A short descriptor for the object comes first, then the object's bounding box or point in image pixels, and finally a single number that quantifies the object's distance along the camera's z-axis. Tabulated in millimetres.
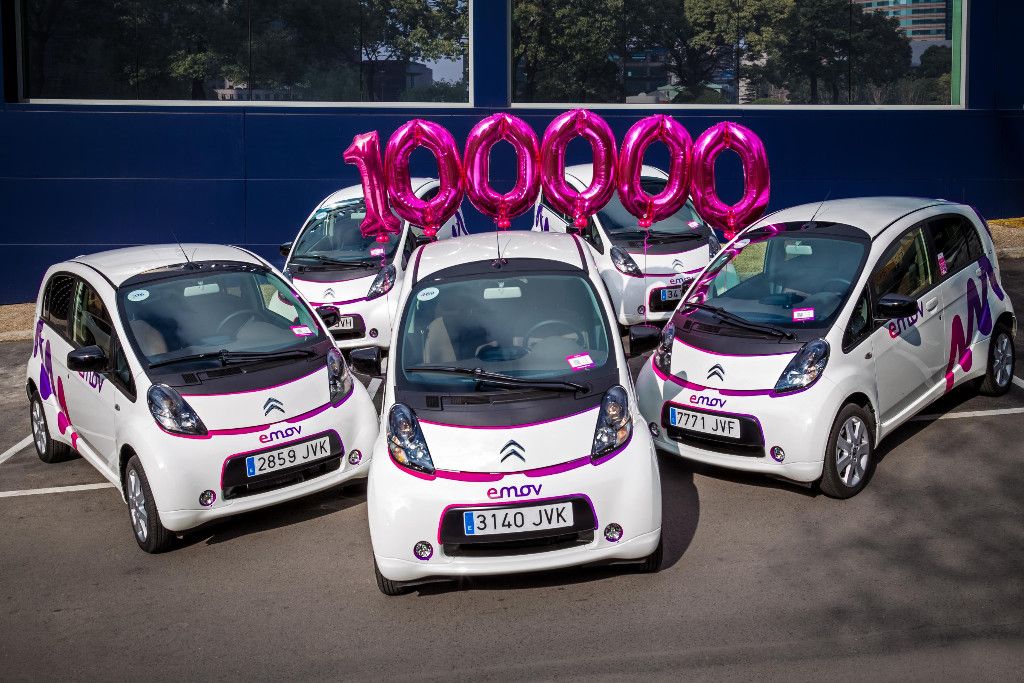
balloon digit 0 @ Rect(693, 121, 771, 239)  11000
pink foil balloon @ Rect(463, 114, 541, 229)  10977
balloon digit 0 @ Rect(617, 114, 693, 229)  11016
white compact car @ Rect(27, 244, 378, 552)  7125
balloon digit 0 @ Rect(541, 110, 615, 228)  10969
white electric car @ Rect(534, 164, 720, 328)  11992
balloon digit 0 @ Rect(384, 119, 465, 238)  11117
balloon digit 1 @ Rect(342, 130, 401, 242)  11359
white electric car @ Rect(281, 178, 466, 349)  11805
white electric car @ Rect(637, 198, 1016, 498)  7496
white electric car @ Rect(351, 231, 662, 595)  6016
